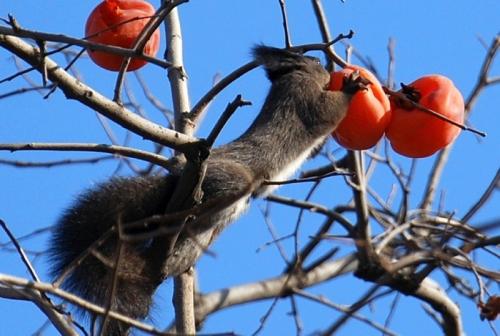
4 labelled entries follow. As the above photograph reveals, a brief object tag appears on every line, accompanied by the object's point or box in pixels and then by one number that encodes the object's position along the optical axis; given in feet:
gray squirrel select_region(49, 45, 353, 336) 23.80
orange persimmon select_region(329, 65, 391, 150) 24.52
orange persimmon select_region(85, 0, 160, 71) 25.73
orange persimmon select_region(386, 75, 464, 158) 24.31
